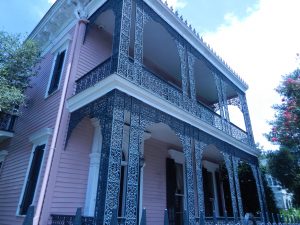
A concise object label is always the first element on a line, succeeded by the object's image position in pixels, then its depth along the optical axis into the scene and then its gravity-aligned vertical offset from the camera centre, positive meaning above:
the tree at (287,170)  14.25 +3.16
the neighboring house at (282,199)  31.89 +3.54
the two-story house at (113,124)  5.52 +2.89
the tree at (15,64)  7.99 +5.24
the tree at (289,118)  12.73 +5.61
